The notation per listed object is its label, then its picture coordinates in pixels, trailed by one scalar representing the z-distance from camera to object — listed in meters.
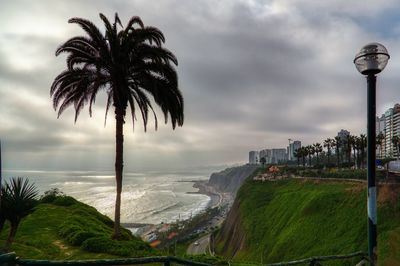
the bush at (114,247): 15.19
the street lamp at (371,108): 6.36
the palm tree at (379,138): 89.44
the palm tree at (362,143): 97.69
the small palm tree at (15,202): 12.91
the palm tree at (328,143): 130.00
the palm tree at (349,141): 104.31
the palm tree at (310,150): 130.88
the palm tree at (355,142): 101.58
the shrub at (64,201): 29.65
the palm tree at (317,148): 130.00
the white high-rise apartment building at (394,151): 150.60
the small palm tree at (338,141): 120.36
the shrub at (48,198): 30.49
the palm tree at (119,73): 17.47
